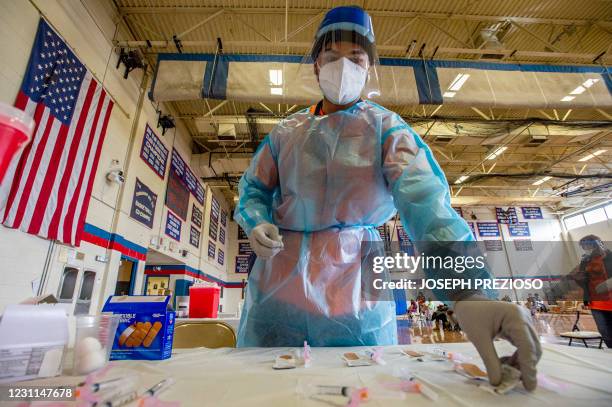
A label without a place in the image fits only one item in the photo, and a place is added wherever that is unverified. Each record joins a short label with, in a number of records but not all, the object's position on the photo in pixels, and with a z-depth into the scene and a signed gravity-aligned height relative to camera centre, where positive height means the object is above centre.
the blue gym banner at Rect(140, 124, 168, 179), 4.89 +2.63
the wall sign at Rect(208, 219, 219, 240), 8.53 +2.15
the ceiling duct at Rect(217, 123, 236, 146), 6.05 +3.47
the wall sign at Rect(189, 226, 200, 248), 7.12 +1.61
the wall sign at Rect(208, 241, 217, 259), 8.45 +1.52
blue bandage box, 0.72 -0.06
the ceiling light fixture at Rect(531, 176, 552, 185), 9.66 +3.73
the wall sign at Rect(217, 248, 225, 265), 9.51 +1.47
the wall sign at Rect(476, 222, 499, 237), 11.68 +2.53
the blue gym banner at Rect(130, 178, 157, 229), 4.63 +1.62
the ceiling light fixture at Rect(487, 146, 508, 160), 7.15 +3.42
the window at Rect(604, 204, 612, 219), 10.88 +2.94
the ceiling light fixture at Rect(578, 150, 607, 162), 8.06 +3.74
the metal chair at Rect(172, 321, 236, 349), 1.39 -0.16
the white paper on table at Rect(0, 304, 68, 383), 0.53 -0.07
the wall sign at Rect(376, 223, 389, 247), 9.41 +2.09
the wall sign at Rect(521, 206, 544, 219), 12.02 +3.25
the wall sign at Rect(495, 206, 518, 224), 11.67 +3.03
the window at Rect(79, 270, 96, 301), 3.58 +0.26
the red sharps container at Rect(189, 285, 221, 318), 2.65 +0.00
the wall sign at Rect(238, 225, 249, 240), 11.09 +2.43
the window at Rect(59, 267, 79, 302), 3.23 +0.25
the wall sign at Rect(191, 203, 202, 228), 7.25 +2.17
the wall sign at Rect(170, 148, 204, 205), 6.14 +2.87
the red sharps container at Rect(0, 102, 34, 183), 0.29 +0.18
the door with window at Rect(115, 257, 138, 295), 4.77 +0.45
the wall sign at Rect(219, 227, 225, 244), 9.79 +2.22
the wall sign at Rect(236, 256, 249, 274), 10.90 +1.36
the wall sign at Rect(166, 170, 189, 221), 5.84 +2.21
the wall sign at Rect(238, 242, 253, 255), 11.09 +1.96
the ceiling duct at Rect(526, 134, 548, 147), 6.09 +3.27
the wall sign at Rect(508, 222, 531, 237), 11.70 +2.45
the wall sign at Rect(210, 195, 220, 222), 8.77 +2.84
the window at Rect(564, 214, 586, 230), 11.96 +2.81
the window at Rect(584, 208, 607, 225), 11.21 +2.86
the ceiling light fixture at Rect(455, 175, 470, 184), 8.66 +3.43
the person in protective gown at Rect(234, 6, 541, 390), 0.89 +0.30
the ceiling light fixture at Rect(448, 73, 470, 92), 3.79 +2.71
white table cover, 0.40 -0.14
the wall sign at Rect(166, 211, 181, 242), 5.82 +1.54
